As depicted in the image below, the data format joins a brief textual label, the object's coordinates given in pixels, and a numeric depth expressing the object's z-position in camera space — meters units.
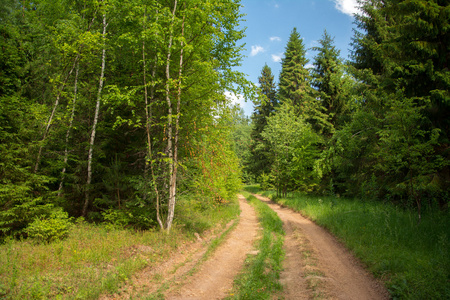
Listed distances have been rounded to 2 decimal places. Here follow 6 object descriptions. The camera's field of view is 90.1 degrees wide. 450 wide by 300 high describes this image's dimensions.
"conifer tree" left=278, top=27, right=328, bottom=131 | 31.83
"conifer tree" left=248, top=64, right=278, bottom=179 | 36.12
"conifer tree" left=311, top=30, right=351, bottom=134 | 19.72
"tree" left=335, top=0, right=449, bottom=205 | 7.84
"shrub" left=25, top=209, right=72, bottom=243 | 7.37
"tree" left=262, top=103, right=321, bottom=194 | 20.47
